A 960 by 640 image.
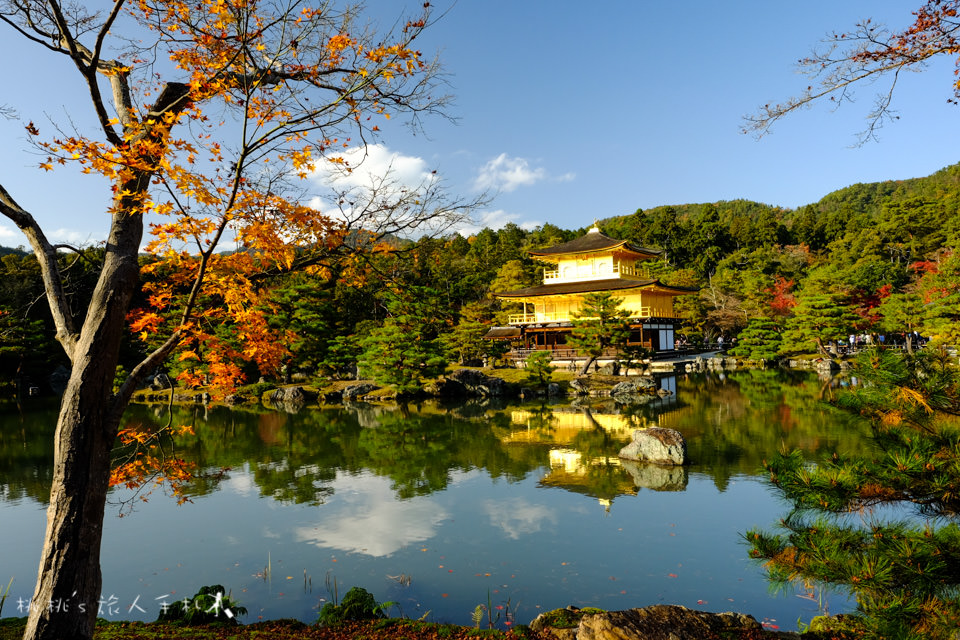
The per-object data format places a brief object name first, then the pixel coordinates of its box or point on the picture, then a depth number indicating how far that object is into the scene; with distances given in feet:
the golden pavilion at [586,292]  93.15
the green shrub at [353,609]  13.89
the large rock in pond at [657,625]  11.43
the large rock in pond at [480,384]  67.82
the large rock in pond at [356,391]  68.54
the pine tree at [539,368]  66.95
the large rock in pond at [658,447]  30.60
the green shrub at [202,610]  13.99
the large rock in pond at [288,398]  65.45
